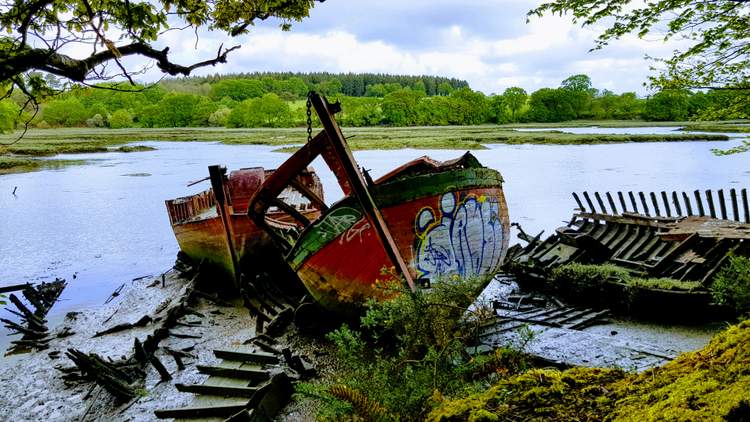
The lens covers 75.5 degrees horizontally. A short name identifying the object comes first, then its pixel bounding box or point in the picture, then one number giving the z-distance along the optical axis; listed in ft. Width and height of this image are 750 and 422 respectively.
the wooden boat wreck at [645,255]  34.06
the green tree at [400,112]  394.32
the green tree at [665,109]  297.74
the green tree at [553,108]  392.68
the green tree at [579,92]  391.24
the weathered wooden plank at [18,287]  30.54
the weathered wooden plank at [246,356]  26.05
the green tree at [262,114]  426.51
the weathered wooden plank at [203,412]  21.13
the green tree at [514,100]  413.39
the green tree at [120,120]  429.79
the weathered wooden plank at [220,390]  22.38
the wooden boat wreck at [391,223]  27.61
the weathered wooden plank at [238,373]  24.07
